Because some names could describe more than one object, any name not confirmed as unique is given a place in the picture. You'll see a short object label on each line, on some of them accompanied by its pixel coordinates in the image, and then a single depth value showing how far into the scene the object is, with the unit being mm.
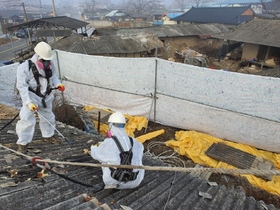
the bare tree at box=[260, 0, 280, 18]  51094
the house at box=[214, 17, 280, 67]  15198
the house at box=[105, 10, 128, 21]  60522
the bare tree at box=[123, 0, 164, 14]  82750
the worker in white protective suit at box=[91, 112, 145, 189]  2807
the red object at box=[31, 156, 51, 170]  2877
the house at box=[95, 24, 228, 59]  21497
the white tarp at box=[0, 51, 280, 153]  5914
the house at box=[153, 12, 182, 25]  43369
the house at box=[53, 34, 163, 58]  15531
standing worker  3430
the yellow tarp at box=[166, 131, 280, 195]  5830
